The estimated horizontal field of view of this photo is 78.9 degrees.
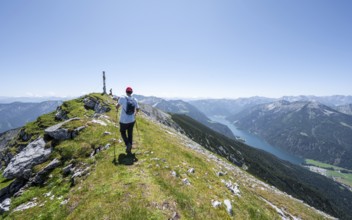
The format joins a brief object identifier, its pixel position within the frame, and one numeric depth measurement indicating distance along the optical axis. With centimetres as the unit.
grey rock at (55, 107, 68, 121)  4218
